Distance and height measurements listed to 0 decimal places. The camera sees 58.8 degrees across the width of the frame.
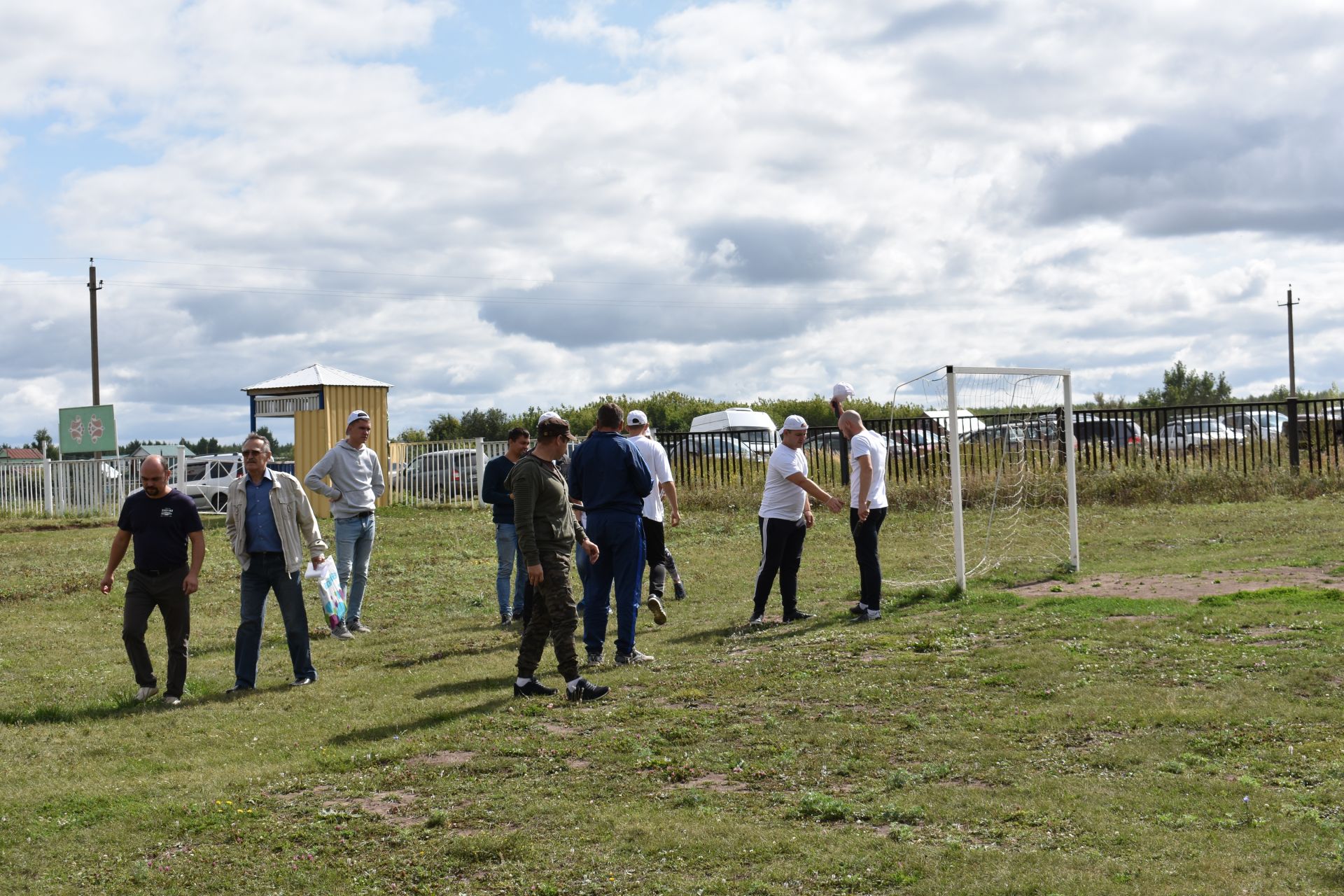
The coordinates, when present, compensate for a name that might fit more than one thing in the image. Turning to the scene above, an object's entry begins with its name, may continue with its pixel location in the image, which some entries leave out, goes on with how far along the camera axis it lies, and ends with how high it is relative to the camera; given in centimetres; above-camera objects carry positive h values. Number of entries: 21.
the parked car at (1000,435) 1788 +46
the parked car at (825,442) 2411 +57
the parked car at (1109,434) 2259 +47
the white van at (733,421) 3969 +178
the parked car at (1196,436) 2245 +36
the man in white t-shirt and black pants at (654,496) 1105 -18
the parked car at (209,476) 3022 +49
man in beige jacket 885 -44
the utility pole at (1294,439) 2236 +23
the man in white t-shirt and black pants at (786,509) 1028 -33
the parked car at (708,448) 2448 +54
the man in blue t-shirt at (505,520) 1109 -36
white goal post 1164 -5
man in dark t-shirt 858 -55
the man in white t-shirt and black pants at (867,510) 1052 -38
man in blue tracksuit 870 -23
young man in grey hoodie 1145 -12
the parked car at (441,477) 2548 +17
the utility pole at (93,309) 4056 +651
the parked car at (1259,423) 2283 +57
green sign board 3073 +177
